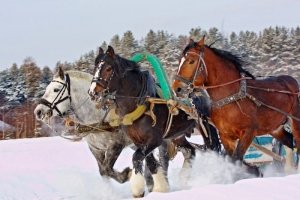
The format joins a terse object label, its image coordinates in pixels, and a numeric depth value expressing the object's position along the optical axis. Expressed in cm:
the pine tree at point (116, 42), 6547
